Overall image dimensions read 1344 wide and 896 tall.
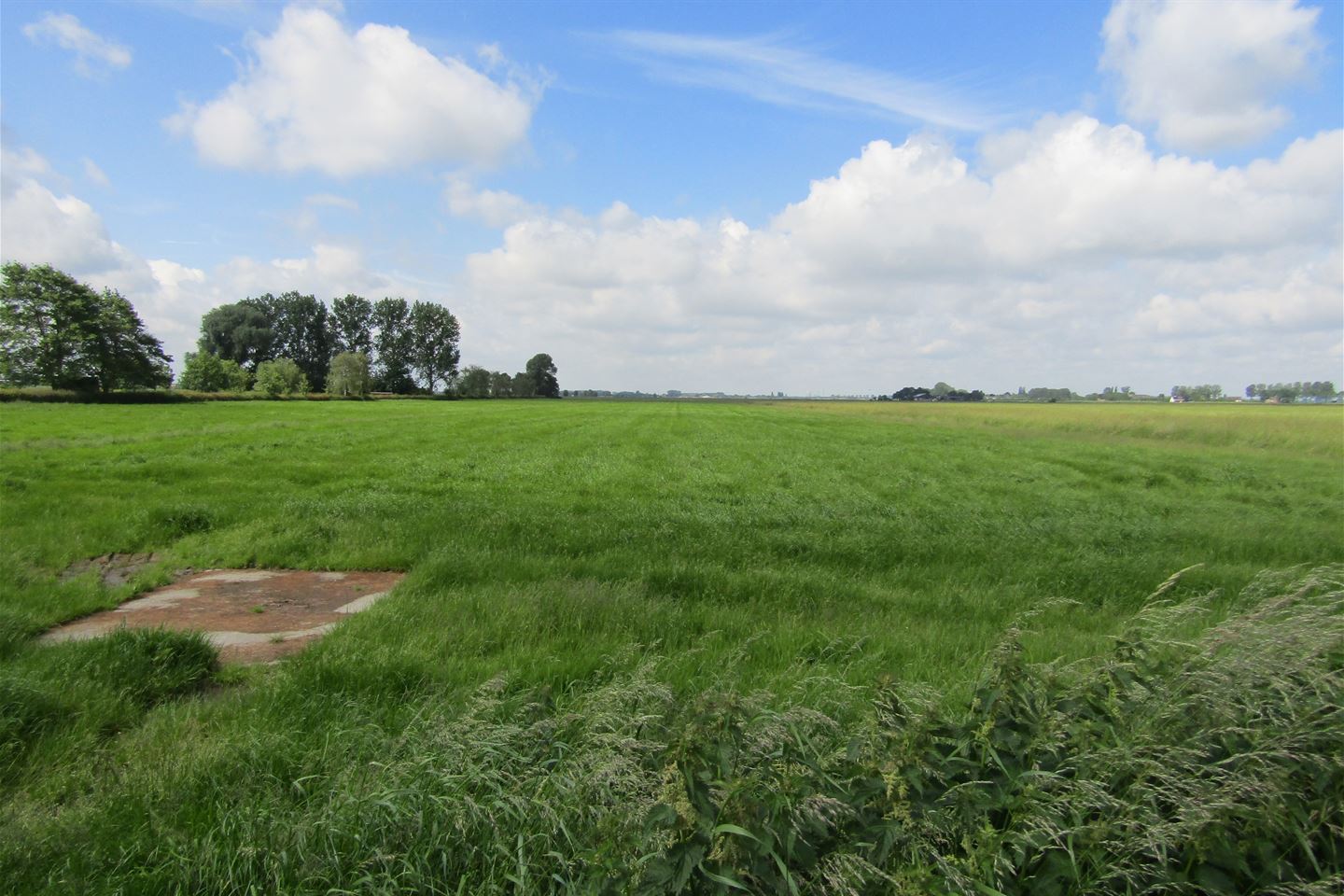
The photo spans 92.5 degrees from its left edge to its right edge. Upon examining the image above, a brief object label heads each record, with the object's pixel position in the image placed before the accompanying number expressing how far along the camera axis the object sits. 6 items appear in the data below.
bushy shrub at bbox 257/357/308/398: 87.31
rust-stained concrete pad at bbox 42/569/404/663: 5.75
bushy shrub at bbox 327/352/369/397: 106.06
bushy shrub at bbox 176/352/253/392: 88.00
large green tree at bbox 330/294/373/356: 131.25
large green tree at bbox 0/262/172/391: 54.12
